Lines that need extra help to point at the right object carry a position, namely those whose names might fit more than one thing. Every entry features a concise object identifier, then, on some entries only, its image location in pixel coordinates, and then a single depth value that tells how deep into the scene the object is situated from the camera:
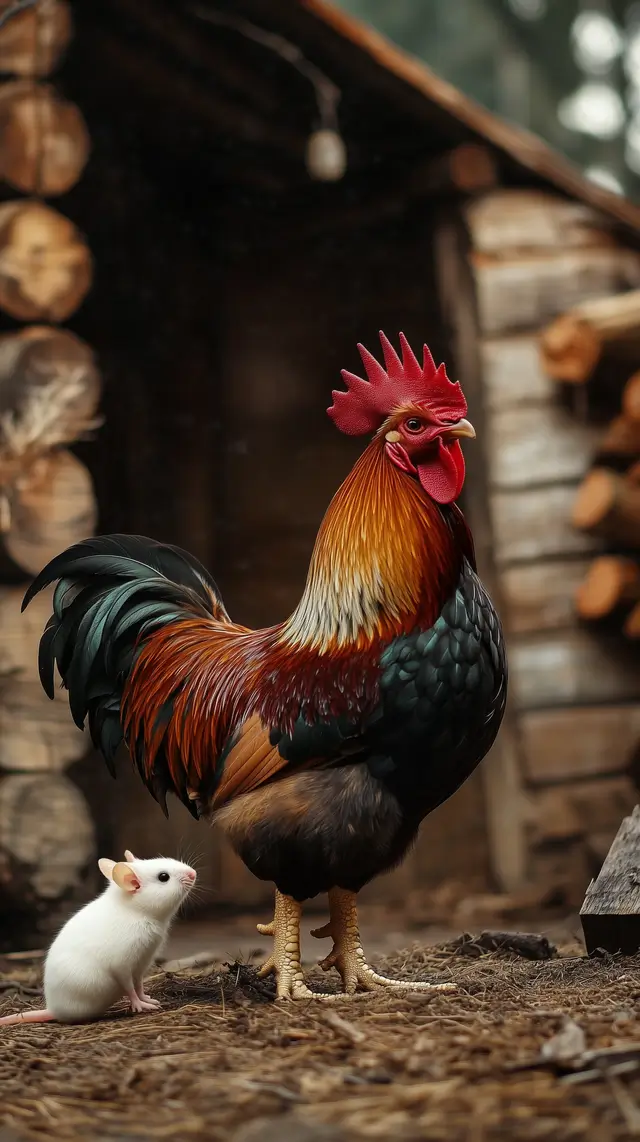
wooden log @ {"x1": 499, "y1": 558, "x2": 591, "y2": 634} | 5.85
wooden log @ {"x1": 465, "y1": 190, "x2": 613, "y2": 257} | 6.02
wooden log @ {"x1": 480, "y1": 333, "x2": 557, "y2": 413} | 5.94
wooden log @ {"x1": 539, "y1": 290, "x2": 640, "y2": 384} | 5.45
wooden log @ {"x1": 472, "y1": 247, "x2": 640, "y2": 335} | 5.98
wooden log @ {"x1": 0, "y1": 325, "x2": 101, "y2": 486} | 5.19
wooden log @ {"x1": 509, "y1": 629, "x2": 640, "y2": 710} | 5.83
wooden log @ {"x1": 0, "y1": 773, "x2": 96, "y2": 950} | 5.17
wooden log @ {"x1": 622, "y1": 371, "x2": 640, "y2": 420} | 5.51
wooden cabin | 5.43
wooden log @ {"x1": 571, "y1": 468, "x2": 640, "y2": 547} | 5.54
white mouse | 3.19
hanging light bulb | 5.98
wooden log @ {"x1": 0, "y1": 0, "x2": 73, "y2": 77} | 5.26
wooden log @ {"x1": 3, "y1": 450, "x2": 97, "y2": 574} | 5.19
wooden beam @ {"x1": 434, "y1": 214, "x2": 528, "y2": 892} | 5.87
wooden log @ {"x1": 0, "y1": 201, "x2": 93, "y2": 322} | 5.18
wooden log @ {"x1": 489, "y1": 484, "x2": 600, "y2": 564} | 5.90
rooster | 3.18
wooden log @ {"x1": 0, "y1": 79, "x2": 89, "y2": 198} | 5.24
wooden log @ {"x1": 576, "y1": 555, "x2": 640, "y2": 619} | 5.64
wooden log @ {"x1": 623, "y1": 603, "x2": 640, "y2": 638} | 5.61
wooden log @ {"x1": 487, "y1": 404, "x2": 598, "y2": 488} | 5.91
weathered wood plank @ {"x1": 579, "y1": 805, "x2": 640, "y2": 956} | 3.57
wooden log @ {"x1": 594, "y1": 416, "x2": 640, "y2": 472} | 5.66
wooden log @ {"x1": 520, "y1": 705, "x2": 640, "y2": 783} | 5.80
